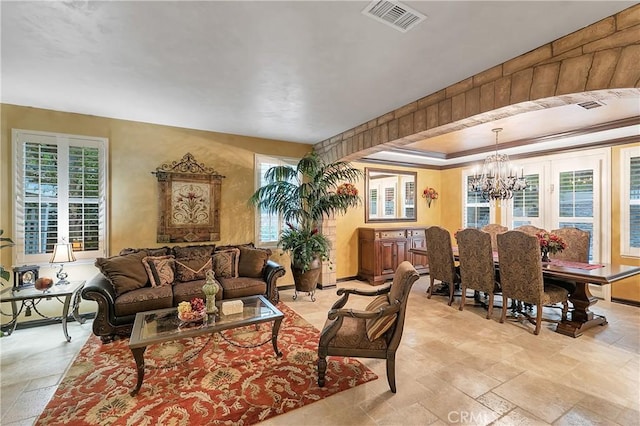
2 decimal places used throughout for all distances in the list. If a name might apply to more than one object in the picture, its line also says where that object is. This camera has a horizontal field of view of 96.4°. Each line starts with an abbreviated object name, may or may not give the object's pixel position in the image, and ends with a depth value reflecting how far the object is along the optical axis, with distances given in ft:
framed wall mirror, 19.77
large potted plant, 14.57
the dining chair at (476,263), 12.19
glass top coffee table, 7.13
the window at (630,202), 13.87
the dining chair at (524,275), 10.56
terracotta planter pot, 14.53
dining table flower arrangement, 11.69
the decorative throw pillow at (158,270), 11.53
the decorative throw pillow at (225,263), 12.95
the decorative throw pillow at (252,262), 13.33
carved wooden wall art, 13.69
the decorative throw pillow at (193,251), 13.09
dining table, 10.05
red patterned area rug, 6.43
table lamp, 10.53
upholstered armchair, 7.14
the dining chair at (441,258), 13.92
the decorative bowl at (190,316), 8.05
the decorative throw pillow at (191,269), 12.25
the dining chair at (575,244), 12.71
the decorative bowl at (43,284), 9.91
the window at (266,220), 15.96
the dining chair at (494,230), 15.96
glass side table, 9.70
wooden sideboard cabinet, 18.10
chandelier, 13.84
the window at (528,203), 17.58
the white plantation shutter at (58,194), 11.34
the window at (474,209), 20.40
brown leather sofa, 9.93
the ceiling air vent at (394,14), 5.78
